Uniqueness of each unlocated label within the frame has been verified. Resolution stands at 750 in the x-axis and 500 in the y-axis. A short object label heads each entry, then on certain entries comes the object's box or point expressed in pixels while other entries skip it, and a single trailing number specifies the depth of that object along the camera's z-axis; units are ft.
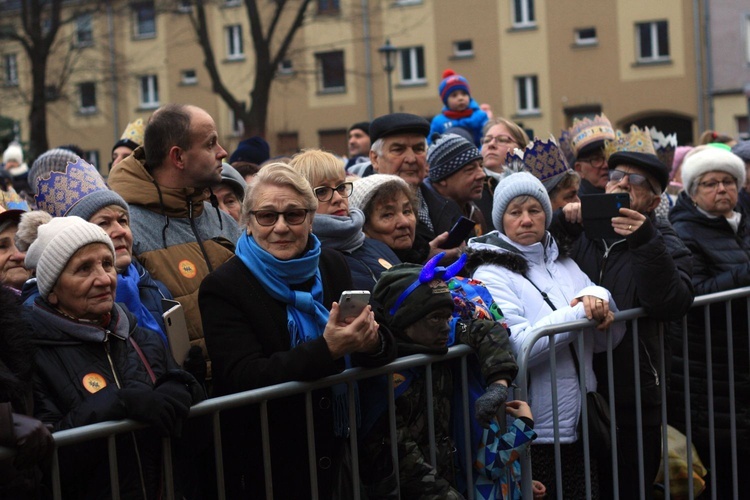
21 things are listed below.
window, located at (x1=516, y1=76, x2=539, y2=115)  125.39
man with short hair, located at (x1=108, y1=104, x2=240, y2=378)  14.33
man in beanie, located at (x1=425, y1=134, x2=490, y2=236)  19.52
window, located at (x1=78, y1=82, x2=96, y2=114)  145.69
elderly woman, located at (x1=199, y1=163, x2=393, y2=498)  11.75
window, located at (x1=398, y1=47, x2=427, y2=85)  132.77
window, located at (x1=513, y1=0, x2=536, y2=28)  125.39
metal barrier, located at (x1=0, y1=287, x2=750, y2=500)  10.26
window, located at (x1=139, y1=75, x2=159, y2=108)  149.89
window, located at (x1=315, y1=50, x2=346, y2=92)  136.46
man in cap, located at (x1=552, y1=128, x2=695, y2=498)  15.74
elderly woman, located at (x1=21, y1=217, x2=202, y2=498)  10.41
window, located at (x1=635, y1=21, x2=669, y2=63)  119.34
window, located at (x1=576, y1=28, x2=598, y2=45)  121.60
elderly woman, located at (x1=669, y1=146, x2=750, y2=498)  17.85
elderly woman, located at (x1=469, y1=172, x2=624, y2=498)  14.82
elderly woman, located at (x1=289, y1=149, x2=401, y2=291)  14.53
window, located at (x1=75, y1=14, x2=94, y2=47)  90.30
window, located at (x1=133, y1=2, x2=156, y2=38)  143.36
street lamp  72.97
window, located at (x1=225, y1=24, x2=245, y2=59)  141.69
